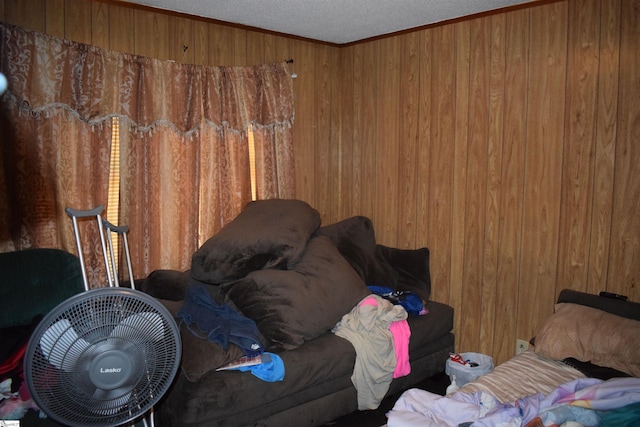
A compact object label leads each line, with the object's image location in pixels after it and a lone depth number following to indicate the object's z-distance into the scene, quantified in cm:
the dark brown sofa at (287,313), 229
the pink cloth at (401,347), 286
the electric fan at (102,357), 134
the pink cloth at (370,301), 292
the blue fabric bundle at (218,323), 244
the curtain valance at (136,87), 260
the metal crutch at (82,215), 169
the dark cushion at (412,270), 355
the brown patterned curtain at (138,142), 262
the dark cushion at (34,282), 238
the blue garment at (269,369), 237
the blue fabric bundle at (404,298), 321
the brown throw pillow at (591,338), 231
